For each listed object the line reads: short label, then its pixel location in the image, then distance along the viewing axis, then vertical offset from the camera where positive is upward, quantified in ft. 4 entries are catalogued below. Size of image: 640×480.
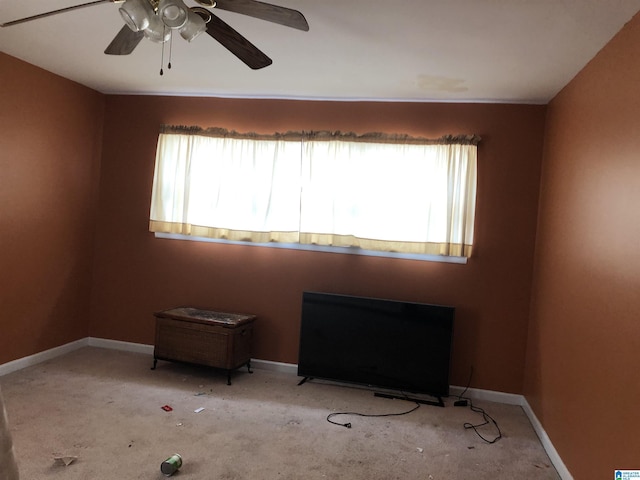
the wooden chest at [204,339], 12.03 -3.16
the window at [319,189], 12.03 +1.34
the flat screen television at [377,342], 11.60 -2.81
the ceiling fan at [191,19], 5.42 +2.84
